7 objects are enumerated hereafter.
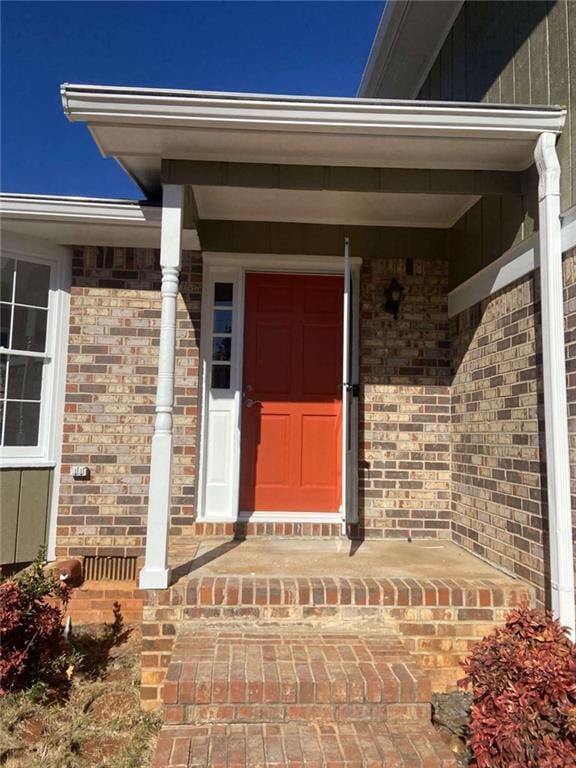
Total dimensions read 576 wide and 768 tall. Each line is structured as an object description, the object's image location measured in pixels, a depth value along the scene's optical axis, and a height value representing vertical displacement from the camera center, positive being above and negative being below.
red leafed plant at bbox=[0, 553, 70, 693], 2.84 -1.18
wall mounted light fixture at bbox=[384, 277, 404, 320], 4.39 +1.15
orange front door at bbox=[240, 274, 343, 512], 4.45 +0.31
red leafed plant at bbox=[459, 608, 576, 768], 2.06 -1.12
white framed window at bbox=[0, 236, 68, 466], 4.11 +0.62
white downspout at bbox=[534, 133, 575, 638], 2.68 +0.25
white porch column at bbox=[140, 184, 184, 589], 2.91 +0.09
